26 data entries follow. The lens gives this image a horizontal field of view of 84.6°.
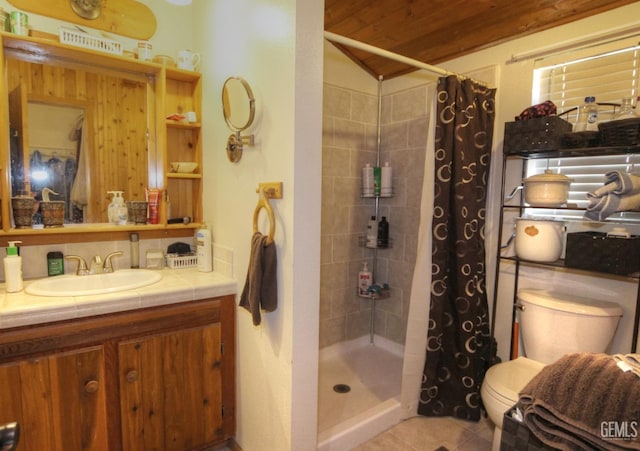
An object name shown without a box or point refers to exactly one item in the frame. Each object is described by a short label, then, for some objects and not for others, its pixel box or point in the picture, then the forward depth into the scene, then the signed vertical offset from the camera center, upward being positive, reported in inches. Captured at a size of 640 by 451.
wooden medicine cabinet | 65.7 +13.2
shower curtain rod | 60.7 +29.1
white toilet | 61.1 -24.4
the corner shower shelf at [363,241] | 110.4 -12.4
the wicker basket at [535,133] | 67.0 +14.1
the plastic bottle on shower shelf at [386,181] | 106.3 +6.5
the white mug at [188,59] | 78.9 +31.5
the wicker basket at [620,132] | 57.7 +12.5
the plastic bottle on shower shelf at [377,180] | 106.2 +6.7
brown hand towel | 56.1 -12.6
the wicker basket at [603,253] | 59.6 -8.1
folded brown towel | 35.0 -21.2
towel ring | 55.7 -1.7
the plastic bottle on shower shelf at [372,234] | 107.4 -9.8
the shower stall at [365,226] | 101.3 -7.3
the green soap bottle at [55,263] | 68.9 -13.1
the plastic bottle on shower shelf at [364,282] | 108.2 -24.7
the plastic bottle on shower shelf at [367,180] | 106.1 +6.7
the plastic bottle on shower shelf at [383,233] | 107.7 -9.4
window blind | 66.2 +23.3
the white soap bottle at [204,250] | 76.0 -11.0
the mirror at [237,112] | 62.0 +16.3
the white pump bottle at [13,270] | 58.5 -12.3
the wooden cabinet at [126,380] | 51.8 -30.1
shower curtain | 75.4 -11.0
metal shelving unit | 62.0 -0.3
